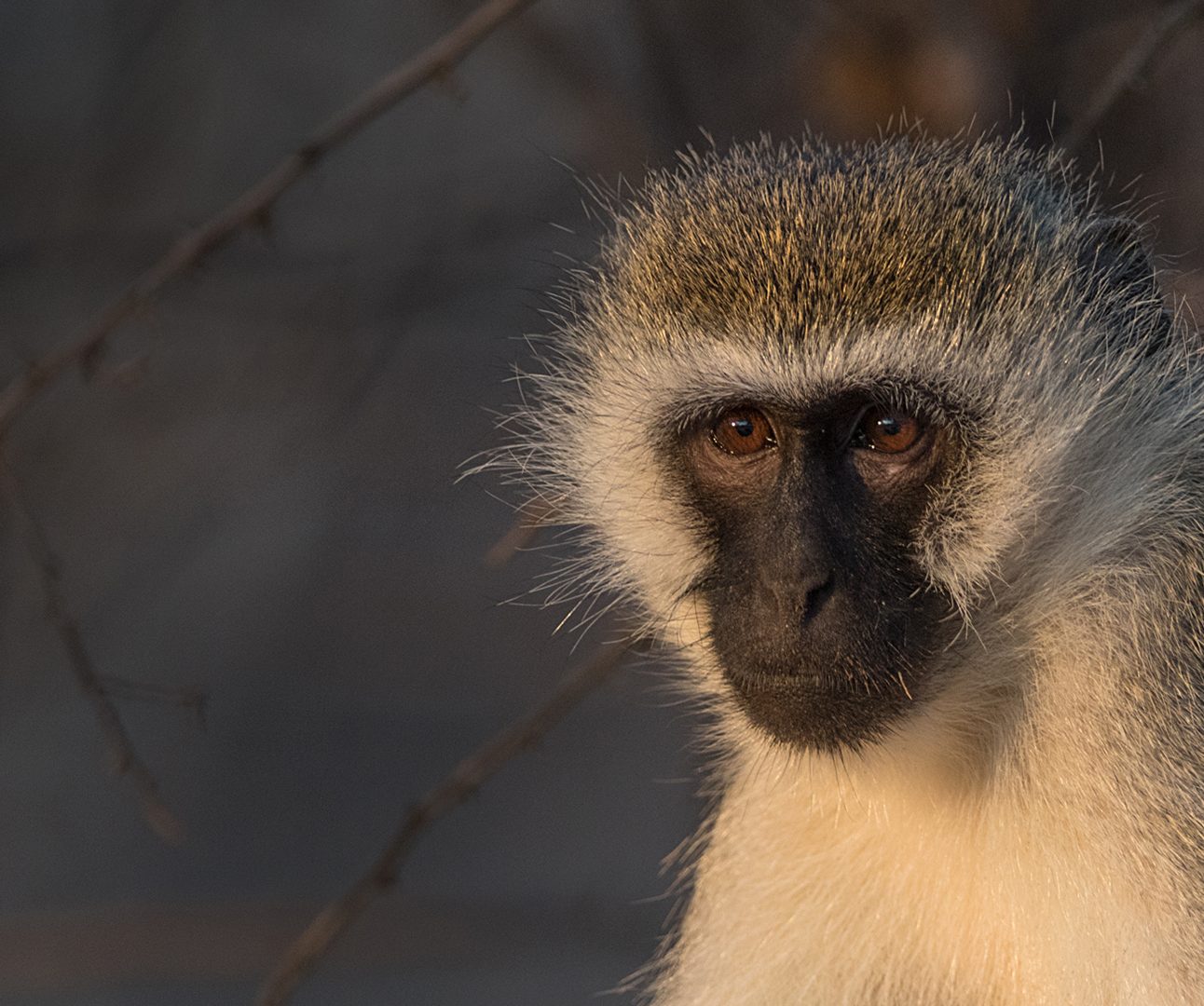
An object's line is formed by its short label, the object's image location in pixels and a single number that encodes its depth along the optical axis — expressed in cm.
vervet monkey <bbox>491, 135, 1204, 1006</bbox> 397
